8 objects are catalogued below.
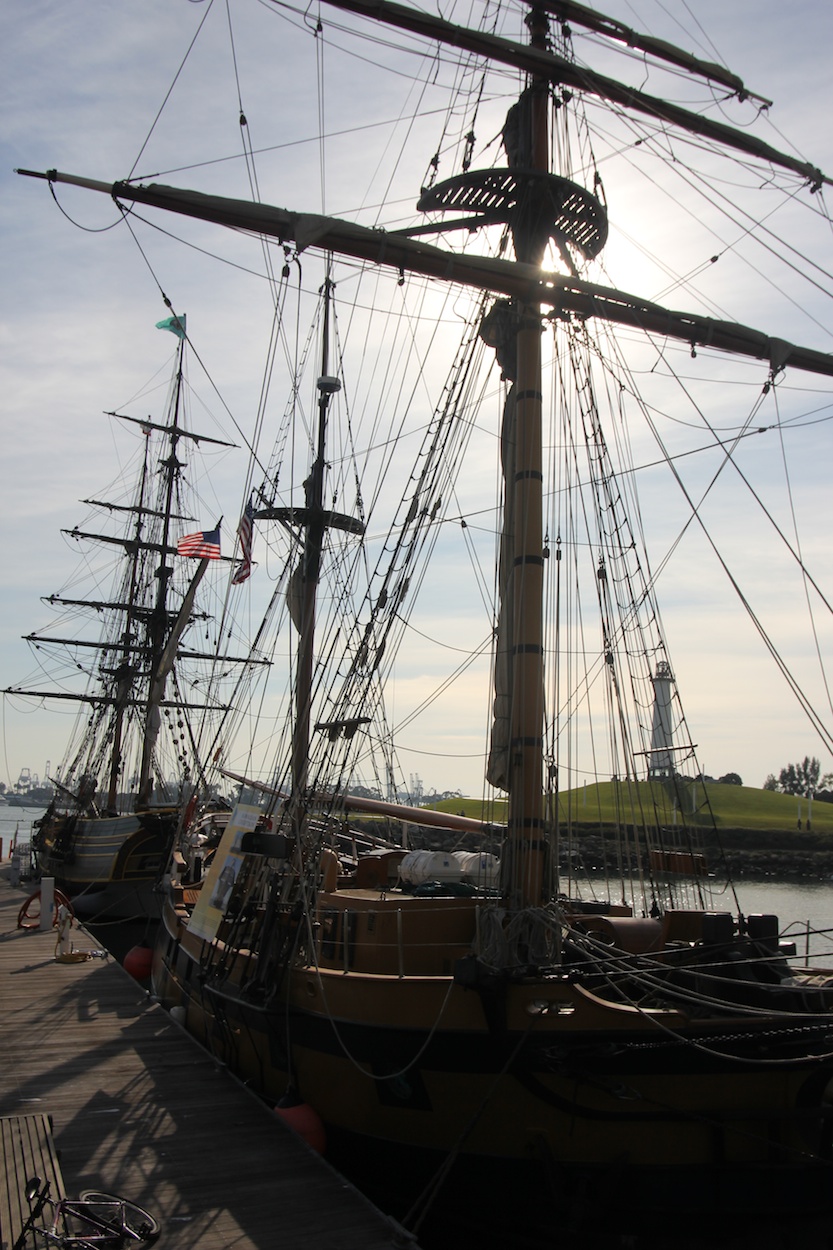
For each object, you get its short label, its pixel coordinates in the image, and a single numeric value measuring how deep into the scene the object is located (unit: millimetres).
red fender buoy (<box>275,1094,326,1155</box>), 9633
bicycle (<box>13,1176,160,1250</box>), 6156
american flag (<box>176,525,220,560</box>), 28506
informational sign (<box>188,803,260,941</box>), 12828
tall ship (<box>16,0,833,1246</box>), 8102
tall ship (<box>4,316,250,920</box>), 30281
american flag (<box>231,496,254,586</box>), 22062
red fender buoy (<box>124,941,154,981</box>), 19812
